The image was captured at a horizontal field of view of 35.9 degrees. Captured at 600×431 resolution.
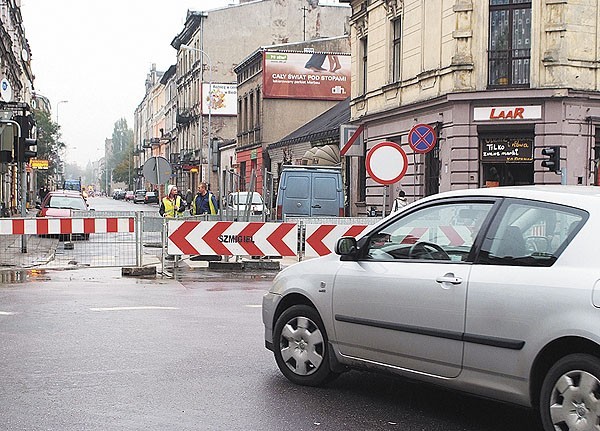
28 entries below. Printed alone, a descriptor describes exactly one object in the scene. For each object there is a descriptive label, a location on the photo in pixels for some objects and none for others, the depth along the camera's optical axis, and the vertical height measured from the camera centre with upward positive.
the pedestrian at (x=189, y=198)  42.97 -0.53
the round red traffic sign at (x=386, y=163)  16.12 +0.42
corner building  24.36 +2.67
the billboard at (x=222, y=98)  67.38 +6.52
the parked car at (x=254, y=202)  30.98 -0.55
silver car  5.28 -0.74
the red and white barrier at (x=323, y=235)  16.83 -0.88
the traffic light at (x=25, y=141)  20.66 +1.02
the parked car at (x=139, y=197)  97.46 -1.09
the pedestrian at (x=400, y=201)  22.10 -0.35
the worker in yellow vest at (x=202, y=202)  23.86 -0.40
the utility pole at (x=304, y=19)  67.31 +12.24
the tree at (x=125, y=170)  156.38 +2.91
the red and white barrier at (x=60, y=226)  16.69 -0.72
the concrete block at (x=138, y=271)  16.67 -1.53
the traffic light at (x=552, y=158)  21.00 +0.69
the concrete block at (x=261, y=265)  18.16 -1.53
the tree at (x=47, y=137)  69.89 +3.94
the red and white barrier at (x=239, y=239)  17.12 -0.97
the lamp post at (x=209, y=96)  65.81 +6.61
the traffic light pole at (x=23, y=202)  20.97 -0.39
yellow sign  53.53 +1.33
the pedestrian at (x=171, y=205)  22.47 -0.45
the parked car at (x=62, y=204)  29.77 -0.60
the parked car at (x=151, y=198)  90.12 -1.11
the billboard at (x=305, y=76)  53.50 +6.48
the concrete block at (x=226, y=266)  17.98 -1.54
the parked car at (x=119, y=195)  123.59 -1.14
